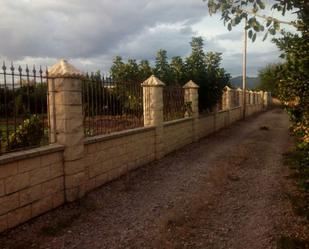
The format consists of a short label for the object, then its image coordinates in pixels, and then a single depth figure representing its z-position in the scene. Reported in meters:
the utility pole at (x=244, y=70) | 31.03
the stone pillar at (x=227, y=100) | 21.56
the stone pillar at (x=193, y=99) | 13.93
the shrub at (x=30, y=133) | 6.03
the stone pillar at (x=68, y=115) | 5.96
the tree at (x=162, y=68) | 16.09
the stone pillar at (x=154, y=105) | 9.97
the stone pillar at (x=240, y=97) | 26.94
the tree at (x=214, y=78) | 16.16
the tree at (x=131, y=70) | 16.45
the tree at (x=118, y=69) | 16.47
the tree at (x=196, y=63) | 15.97
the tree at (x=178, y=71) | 16.23
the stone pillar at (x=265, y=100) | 46.88
